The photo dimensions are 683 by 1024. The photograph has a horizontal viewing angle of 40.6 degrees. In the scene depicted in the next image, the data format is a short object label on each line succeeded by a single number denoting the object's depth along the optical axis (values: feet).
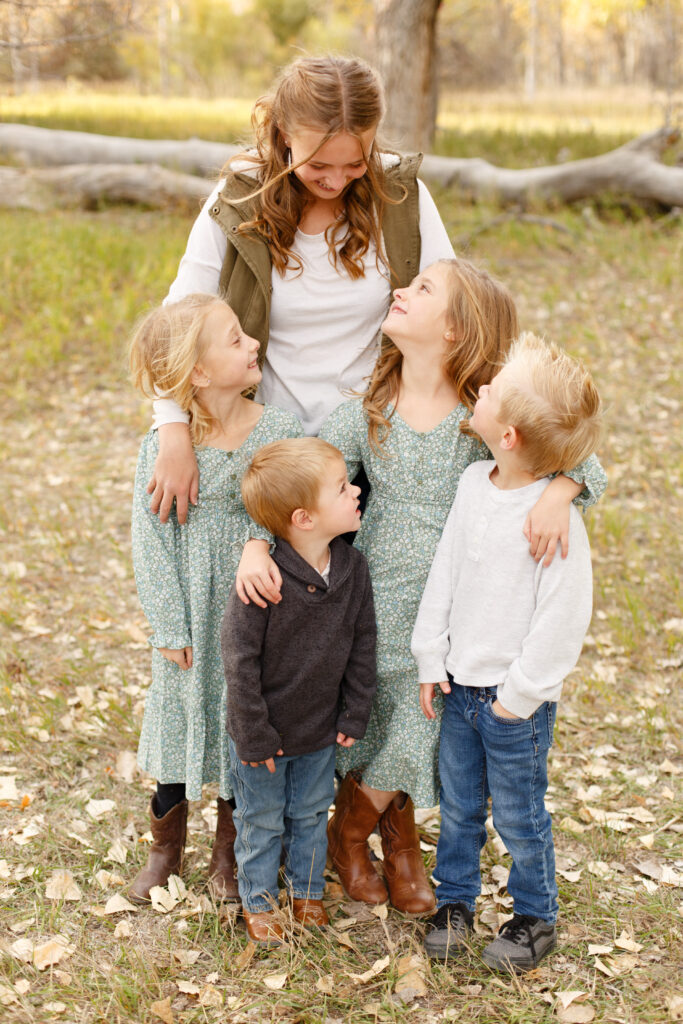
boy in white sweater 7.28
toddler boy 7.54
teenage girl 7.96
